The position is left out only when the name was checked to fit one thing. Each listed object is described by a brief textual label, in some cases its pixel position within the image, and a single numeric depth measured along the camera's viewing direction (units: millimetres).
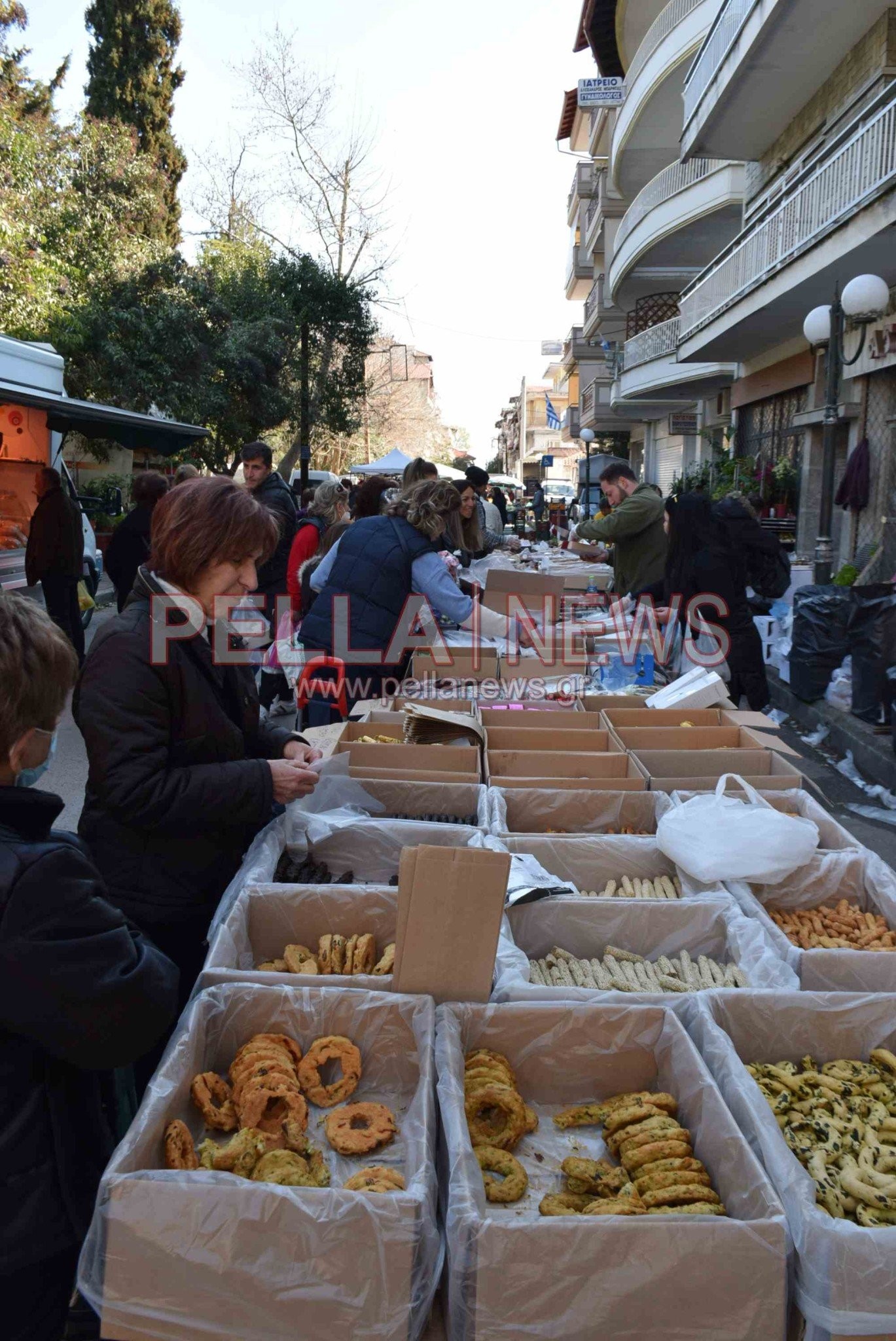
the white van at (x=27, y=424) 10211
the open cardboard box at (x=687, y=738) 4621
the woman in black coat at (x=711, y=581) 7273
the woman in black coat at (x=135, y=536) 8039
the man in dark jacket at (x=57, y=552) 8859
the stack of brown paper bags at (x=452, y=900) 2301
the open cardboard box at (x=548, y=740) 4551
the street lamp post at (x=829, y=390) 10906
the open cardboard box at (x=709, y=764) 4281
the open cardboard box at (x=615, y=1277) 1616
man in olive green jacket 7609
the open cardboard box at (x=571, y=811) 3916
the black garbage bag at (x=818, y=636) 8523
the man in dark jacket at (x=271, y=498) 7867
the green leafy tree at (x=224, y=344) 21359
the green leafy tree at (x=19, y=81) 22562
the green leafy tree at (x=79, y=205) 19172
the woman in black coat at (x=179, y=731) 2350
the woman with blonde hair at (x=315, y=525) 7660
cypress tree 30969
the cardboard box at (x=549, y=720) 4812
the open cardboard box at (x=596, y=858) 3463
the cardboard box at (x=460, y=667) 5941
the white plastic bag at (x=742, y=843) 3158
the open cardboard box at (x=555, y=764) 4246
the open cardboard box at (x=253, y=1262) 1626
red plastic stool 5559
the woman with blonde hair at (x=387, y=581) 5039
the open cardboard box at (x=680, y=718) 4879
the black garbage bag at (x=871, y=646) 7077
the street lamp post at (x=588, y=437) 35000
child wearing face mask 1471
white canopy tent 24688
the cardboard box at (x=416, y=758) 4188
